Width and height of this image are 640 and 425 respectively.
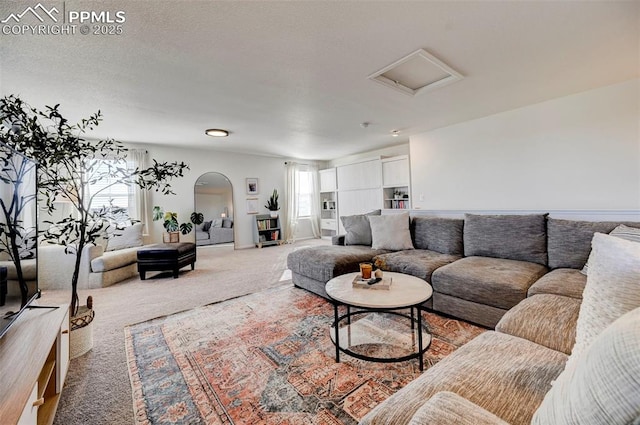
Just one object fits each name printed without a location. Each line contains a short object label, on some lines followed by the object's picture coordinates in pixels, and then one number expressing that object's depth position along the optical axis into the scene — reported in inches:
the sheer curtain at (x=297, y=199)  281.4
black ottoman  151.8
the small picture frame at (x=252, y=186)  257.8
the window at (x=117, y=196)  190.6
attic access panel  92.5
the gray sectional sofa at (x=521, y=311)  16.1
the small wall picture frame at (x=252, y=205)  258.5
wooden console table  35.2
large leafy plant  60.8
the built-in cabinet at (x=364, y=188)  224.8
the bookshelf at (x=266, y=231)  257.1
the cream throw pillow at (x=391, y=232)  127.0
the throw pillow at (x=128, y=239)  168.3
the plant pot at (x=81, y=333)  73.5
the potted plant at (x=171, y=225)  195.3
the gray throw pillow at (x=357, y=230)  139.6
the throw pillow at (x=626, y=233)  71.0
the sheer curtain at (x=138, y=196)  197.0
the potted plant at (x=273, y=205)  267.4
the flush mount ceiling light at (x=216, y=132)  168.4
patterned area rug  53.5
